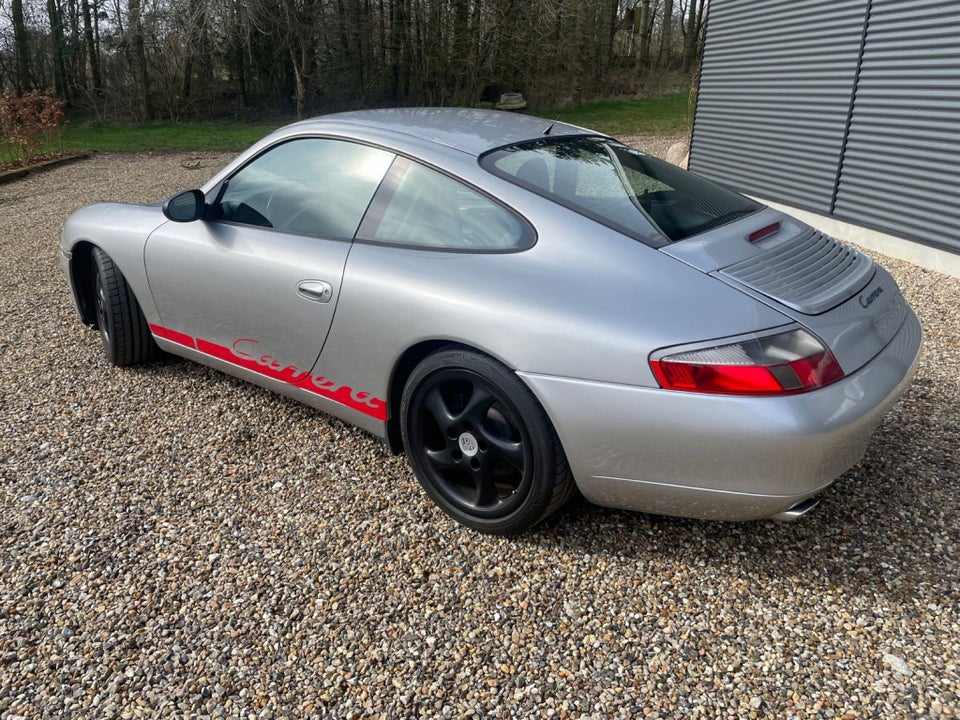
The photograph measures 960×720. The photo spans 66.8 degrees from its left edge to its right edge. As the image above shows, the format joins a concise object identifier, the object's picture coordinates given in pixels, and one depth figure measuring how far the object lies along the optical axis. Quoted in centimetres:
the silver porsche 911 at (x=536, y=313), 211
